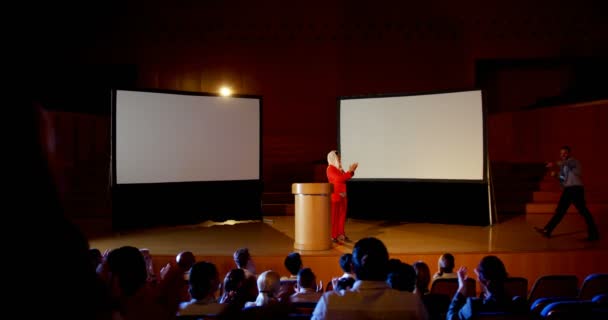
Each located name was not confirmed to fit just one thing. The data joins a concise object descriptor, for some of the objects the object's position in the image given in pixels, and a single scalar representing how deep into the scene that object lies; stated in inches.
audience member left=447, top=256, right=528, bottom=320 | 102.7
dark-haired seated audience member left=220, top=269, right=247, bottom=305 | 126.3
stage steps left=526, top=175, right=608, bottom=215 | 374.6
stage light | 488.6
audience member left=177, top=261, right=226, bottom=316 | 109.2
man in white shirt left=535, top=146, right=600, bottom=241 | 269.6
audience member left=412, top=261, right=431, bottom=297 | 146.0
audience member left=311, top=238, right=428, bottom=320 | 82.7
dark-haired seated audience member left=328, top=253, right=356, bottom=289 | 139.6
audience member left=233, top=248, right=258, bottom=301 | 163.8
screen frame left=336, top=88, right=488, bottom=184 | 319.9
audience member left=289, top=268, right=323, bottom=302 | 128.8
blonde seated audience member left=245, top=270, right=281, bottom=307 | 118.0
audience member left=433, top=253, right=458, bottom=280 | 163.5
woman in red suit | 272.2
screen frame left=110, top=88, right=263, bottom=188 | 305.9
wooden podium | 241.9
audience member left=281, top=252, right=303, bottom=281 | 161.9
